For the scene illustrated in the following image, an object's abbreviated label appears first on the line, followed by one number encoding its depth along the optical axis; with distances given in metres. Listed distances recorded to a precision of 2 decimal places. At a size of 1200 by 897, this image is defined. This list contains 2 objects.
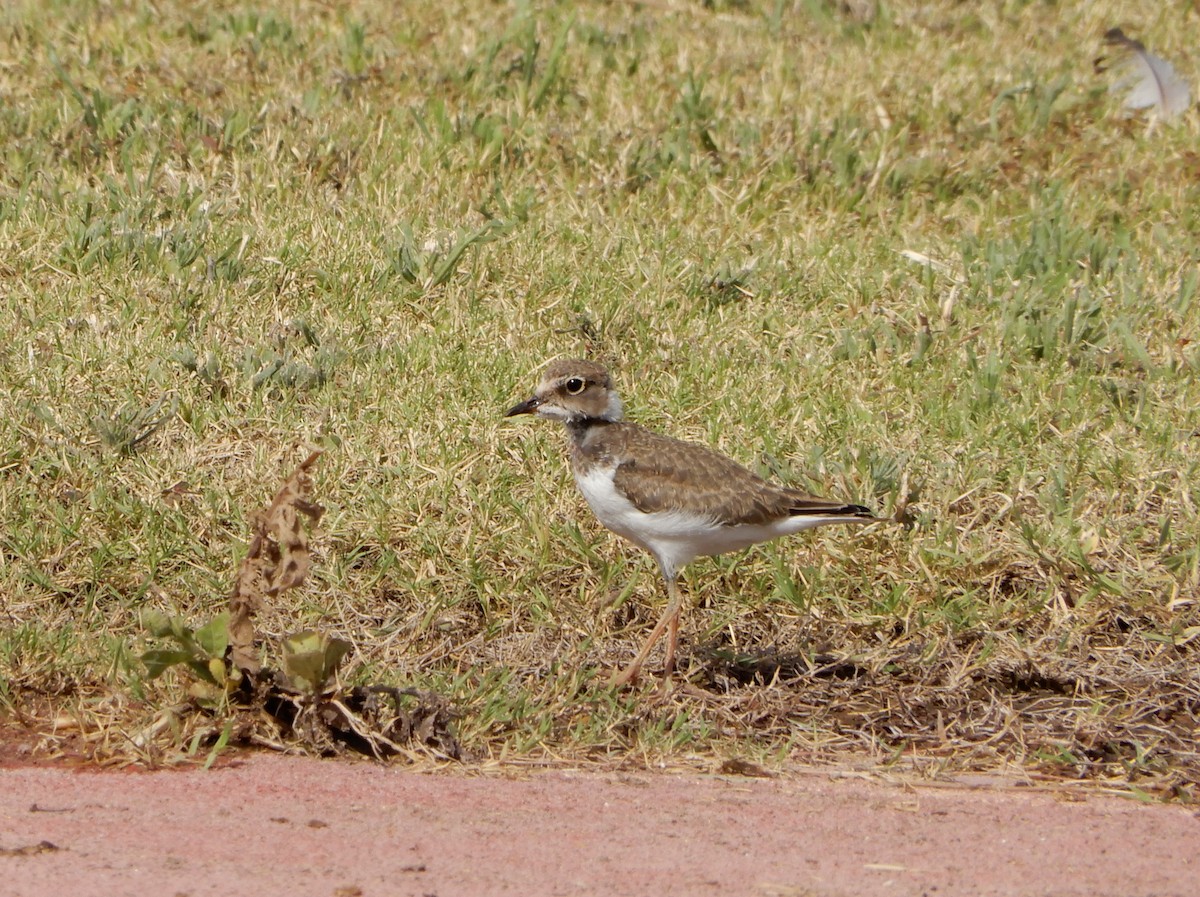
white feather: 19.91
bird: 11.30
